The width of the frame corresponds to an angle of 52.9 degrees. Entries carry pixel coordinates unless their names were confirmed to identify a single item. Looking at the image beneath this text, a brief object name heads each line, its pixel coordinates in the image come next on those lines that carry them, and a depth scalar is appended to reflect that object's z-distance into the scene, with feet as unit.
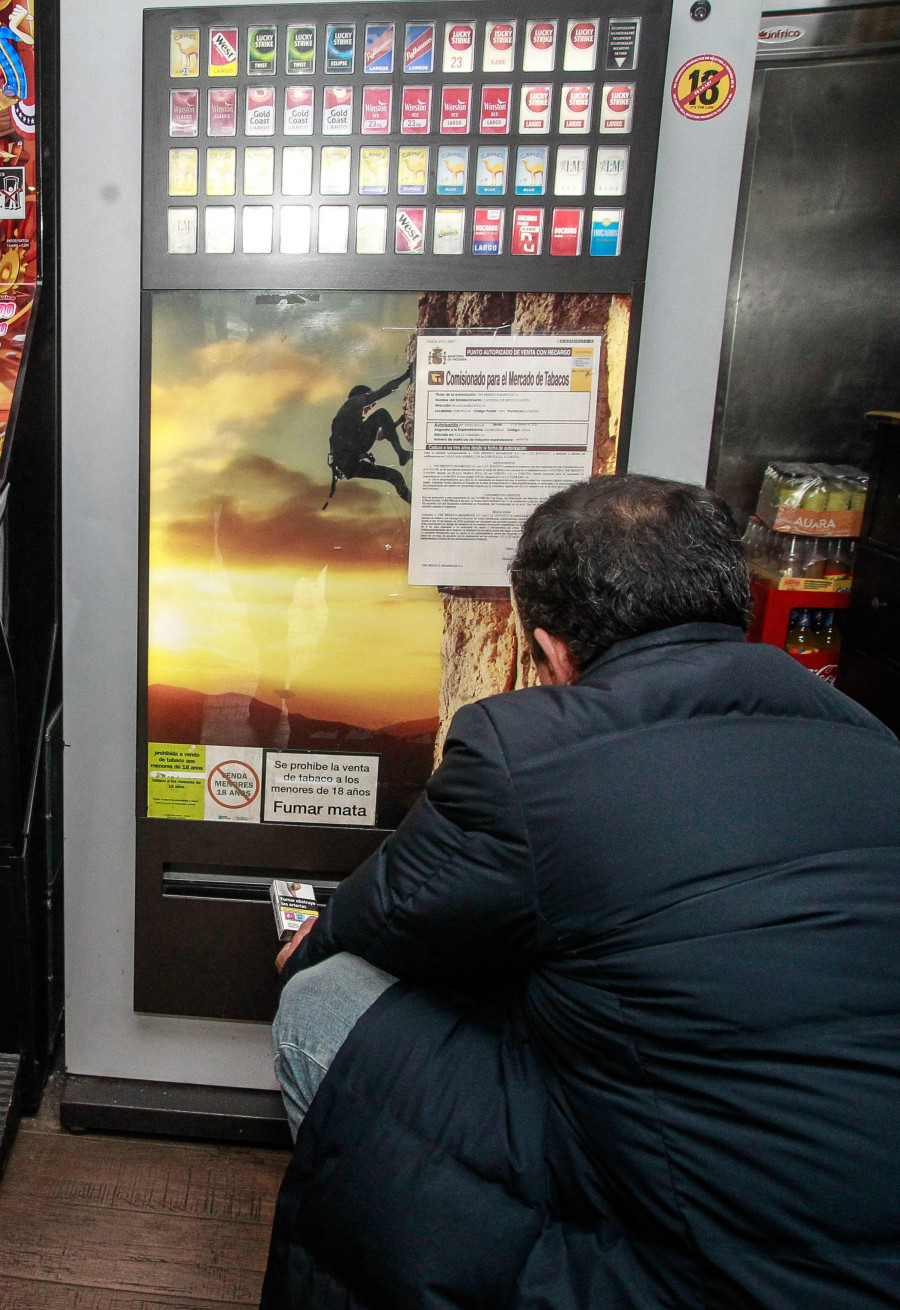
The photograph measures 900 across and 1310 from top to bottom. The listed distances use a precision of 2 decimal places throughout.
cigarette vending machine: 4.18
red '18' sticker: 4.18
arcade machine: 4.43
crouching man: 2.35
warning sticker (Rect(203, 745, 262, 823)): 4.86
